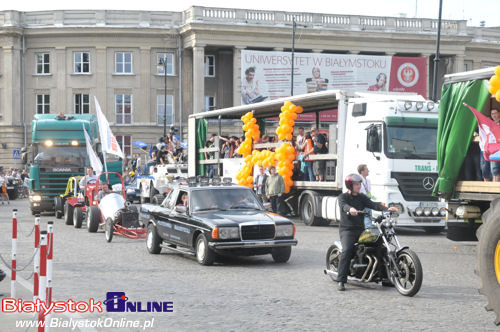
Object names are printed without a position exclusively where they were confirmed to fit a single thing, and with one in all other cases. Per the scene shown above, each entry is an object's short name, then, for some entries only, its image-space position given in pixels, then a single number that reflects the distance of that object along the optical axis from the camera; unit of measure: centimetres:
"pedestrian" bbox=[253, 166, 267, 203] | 2508
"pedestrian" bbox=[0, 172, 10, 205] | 4050
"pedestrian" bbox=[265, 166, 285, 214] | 2352
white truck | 1942
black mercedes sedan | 1323
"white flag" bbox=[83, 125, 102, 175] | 2373
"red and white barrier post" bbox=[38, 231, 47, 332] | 734
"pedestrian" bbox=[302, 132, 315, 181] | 2331
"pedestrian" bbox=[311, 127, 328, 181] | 2275
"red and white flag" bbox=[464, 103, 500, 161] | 1010
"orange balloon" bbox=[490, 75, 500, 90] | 1002
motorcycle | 1005
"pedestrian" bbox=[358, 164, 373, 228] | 1120
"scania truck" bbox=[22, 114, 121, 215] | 2658
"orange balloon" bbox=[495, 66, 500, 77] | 1008
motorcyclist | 1077
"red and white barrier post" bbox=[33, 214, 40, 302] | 815
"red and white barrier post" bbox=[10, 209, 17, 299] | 959
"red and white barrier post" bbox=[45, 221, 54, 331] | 752
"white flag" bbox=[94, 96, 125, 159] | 2328
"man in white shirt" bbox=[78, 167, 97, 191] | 2275
